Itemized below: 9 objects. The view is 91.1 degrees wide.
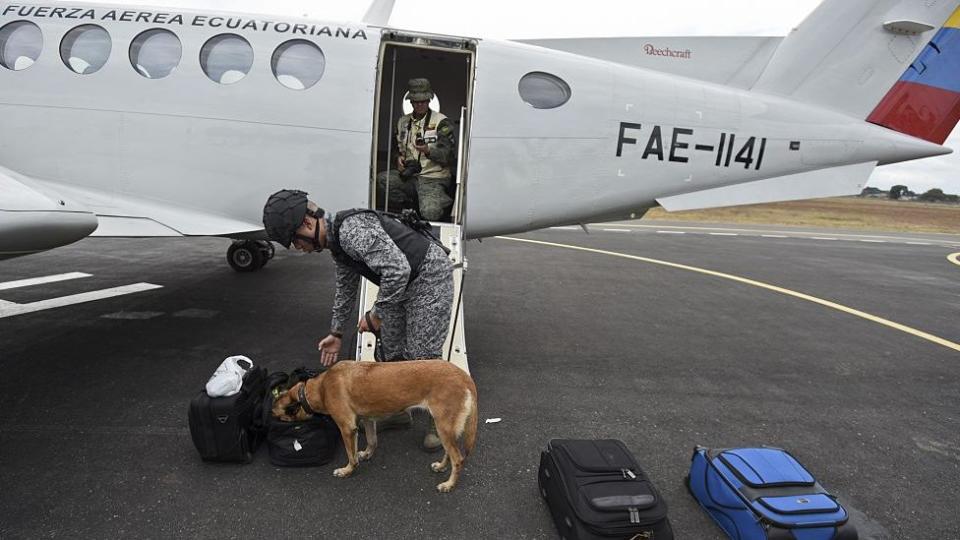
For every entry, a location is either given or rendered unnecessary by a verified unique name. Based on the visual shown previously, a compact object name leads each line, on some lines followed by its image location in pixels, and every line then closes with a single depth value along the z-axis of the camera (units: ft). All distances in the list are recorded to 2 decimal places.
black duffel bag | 10.98
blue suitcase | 8.40
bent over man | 9.71
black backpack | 10.45
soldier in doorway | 17.57
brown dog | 9.70
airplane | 16.26
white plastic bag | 10.69
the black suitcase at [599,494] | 8.37
